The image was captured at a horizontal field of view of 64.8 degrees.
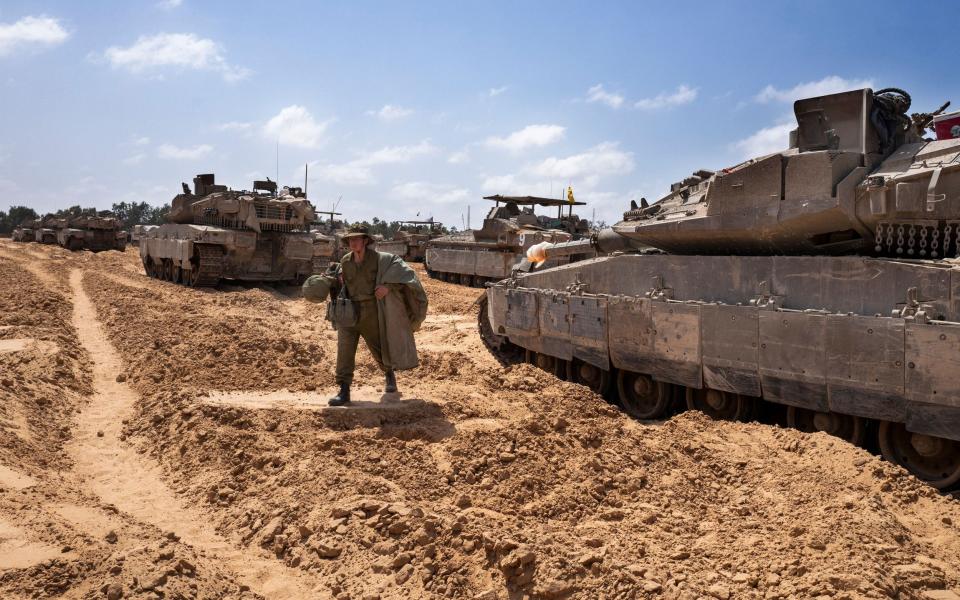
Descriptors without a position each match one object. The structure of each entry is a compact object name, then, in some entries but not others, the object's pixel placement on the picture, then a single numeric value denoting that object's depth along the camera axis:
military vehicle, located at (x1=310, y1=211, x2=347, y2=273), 19.53
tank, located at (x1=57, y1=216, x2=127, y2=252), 34.16
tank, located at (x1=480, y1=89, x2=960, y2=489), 5.46
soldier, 6.62
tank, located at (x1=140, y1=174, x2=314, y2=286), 18.23
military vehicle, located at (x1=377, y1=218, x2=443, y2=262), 33.81
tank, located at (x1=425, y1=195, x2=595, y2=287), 22.38
